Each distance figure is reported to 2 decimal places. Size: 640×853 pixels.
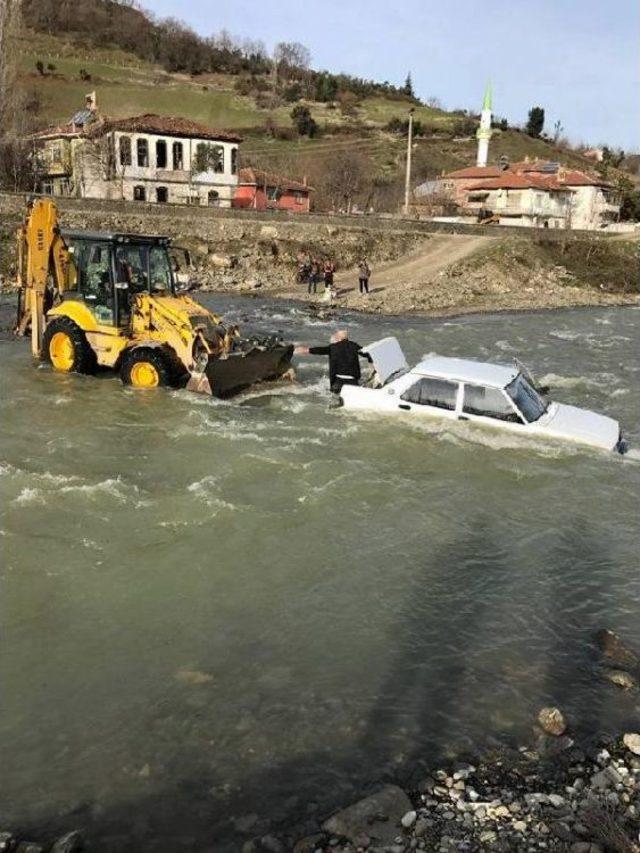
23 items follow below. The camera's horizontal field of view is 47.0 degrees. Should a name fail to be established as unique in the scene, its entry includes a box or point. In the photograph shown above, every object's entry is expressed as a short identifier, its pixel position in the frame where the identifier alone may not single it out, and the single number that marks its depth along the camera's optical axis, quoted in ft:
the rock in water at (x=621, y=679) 18.47
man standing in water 39.75
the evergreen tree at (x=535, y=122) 423.23
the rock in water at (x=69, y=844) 13.07
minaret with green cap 303.07
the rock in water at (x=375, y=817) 13.65
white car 34.01
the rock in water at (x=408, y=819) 13.84
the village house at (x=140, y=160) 169.89
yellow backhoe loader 43.37
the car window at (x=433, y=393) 34.88
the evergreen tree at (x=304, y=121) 330.34
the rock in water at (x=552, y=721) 16.74
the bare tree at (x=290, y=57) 460.14
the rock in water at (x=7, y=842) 13.25
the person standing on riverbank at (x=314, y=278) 109.39
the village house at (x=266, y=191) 203.92
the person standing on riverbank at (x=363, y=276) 105.50
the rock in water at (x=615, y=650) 19.48
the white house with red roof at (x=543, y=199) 232.32
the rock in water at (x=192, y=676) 18.03
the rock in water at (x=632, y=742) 16.15
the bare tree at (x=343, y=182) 248.73
